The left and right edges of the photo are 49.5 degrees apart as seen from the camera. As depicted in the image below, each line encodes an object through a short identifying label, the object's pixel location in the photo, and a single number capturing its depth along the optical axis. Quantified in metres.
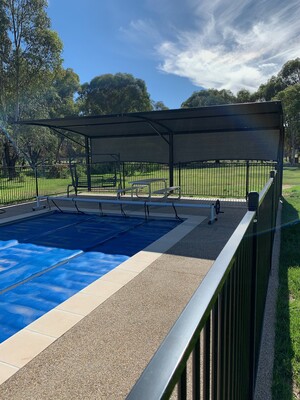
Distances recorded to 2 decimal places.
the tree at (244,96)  52.64
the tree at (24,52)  19.34
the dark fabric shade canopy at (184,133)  9.64
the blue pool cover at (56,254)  4.17
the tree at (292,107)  34.97
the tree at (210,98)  60.44
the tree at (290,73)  46.69
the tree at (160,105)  66.28
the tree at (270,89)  47.59
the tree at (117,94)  41.66
